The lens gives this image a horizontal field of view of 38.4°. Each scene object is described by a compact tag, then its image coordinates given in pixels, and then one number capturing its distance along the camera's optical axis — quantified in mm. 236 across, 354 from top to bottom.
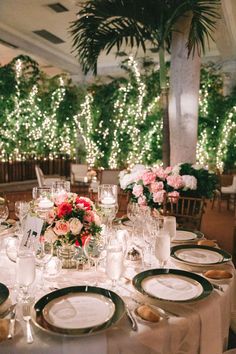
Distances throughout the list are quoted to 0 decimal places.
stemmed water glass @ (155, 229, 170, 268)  1383
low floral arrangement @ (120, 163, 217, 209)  2600
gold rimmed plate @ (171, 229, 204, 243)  1844
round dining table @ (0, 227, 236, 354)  933
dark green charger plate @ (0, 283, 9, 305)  1127
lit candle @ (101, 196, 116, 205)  2029
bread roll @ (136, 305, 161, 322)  1029
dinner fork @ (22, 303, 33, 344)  944
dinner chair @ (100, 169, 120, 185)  5850
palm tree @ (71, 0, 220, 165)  3391
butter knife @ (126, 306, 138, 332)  996
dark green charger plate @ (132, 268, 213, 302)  1172
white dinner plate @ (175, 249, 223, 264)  1550
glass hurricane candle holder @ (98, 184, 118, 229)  1812
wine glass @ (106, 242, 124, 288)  1196
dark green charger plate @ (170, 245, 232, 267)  1497
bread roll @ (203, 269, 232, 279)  1351
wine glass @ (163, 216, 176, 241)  1681
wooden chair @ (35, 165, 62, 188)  6286
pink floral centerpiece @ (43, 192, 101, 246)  1407
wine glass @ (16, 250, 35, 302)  1100
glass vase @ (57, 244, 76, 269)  1487
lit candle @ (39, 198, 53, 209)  1678
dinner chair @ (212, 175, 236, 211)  5989
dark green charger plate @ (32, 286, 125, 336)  951
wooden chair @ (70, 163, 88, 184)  7348
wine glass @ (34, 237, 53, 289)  1325
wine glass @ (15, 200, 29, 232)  1813
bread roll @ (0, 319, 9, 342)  932
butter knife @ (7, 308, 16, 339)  945
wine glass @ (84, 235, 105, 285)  1360
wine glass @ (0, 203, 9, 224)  1861
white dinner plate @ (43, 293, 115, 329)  1009
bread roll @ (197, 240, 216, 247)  1763
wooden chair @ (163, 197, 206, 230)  2496
